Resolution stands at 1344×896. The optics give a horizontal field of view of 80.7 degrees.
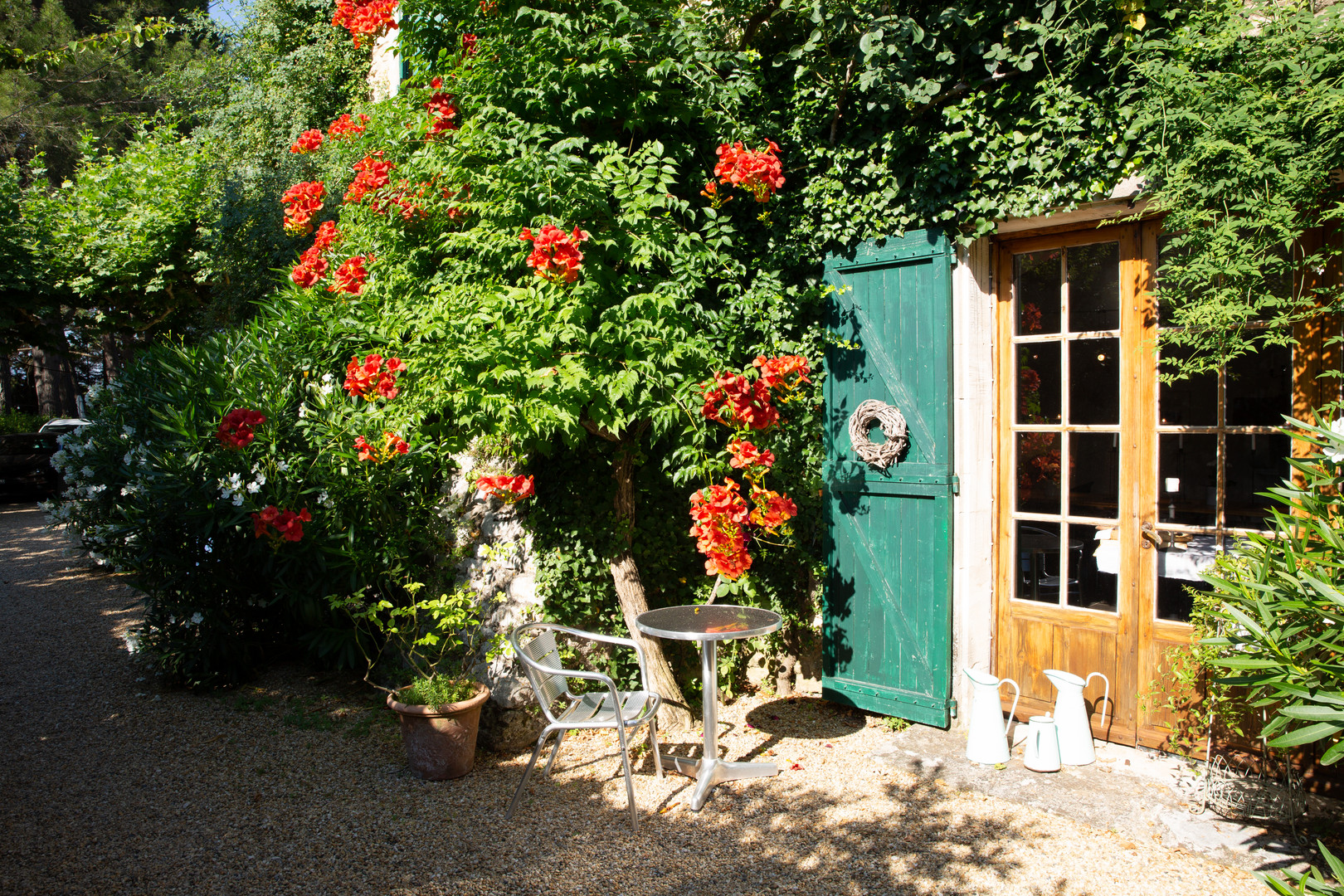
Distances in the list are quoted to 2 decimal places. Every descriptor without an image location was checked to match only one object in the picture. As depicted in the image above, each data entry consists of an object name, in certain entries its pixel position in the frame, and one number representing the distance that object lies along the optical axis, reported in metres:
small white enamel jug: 3.32
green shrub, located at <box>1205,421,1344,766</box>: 2.10
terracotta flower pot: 3.45
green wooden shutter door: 3.70
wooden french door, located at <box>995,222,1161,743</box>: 3.42
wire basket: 2.80
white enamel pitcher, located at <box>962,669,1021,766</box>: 3.44
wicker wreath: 3.79
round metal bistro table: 3.10
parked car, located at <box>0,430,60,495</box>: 13.39
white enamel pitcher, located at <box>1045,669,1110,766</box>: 3.35
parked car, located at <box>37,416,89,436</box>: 14.16
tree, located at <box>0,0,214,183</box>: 12.23
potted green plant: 3.47
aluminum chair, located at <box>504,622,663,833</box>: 3.01
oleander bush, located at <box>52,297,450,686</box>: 4.33
